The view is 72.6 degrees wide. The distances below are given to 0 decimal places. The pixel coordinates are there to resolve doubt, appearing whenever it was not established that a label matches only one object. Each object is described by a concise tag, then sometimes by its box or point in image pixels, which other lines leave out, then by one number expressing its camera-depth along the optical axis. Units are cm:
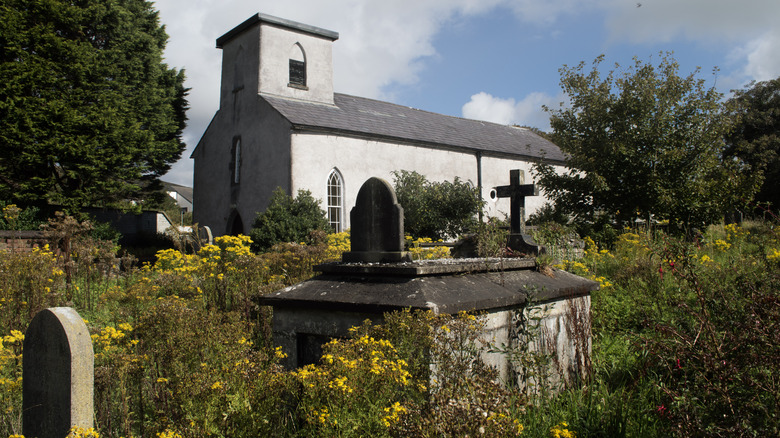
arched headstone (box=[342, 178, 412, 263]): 462
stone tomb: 382
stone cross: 852
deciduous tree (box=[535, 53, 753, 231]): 1357
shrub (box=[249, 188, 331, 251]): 1577
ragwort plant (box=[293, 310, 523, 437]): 235
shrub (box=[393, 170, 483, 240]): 1744
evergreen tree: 1670
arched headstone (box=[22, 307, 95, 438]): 292
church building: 1859
